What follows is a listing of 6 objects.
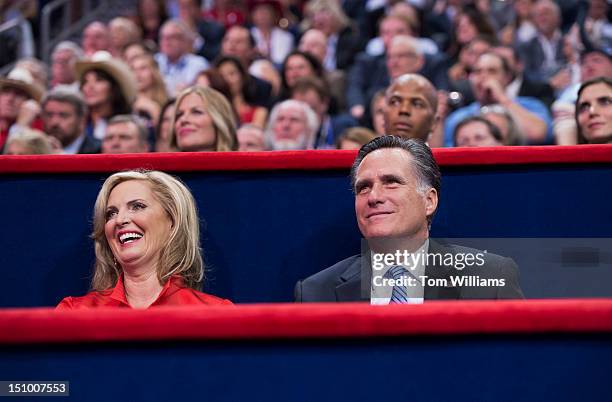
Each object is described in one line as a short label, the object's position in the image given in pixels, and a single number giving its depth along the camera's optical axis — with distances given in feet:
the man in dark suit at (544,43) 21.84
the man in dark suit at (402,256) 8.29
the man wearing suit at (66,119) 15.61
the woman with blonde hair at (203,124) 12.35
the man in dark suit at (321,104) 17.80
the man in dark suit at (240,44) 21.62
